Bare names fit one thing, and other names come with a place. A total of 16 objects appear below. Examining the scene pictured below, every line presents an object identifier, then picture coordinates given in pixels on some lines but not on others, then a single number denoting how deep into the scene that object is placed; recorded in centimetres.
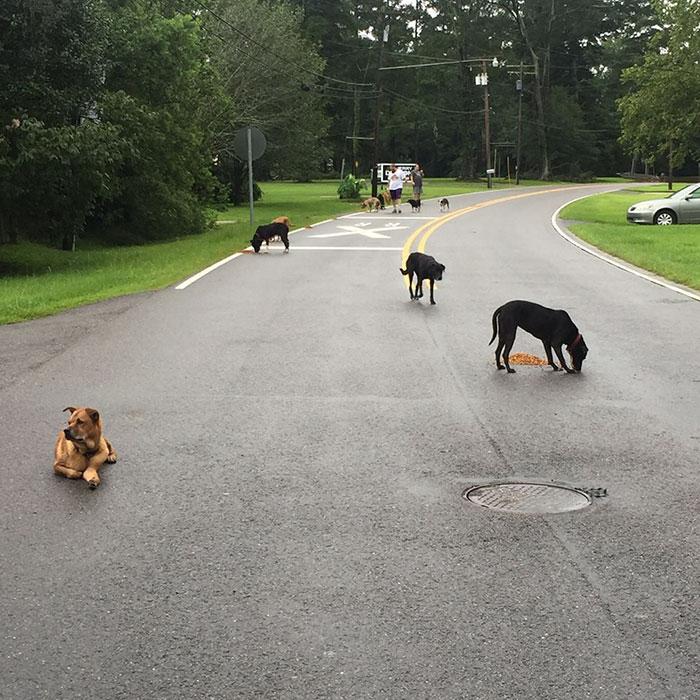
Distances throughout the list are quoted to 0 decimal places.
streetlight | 6462
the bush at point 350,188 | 4894
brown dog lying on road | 566
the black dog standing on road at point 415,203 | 3869
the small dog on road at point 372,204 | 3903
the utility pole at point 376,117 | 4702
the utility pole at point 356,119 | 8775
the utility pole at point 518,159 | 7862
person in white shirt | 3962
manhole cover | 527
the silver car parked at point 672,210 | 3072
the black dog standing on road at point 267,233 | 2081
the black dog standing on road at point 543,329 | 885
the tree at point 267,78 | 4247
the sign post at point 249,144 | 2725
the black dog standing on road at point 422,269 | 1288
